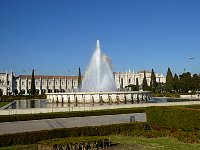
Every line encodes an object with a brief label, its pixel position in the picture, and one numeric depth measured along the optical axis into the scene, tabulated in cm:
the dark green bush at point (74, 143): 959
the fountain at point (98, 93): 2877
